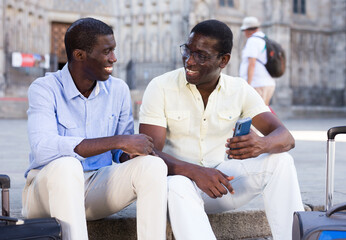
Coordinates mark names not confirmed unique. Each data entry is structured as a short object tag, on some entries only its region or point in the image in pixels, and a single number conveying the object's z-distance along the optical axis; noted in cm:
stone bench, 300
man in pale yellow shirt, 257
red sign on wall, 1498
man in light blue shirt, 223
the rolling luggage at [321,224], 195
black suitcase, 190
